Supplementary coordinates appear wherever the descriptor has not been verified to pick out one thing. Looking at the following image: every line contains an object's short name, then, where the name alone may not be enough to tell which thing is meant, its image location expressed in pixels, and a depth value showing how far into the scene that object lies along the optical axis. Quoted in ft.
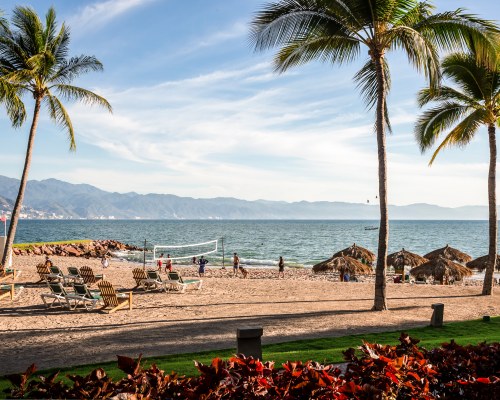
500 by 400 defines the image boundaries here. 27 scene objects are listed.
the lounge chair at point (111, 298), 43.06
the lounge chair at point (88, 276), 59.77
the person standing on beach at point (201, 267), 89.83
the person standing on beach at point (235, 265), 102.94
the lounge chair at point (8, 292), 48.39
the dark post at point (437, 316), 36.29
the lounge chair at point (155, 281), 57.72
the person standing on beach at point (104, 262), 94.49
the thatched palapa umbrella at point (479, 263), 96.78
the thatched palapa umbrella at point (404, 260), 103.30
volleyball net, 217.60
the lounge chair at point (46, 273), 59.18
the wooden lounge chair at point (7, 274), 59.98
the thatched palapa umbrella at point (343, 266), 92.89
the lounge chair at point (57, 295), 44.42
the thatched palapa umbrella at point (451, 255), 104.47
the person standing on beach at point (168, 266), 94.84
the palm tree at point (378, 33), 41.01
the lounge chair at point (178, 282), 57.18
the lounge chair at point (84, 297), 43.98
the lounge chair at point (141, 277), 57.88
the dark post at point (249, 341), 21.13
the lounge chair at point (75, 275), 61.35
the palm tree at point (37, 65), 62.18
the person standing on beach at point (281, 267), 108.47
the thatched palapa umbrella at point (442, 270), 85.05
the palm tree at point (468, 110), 55.06
